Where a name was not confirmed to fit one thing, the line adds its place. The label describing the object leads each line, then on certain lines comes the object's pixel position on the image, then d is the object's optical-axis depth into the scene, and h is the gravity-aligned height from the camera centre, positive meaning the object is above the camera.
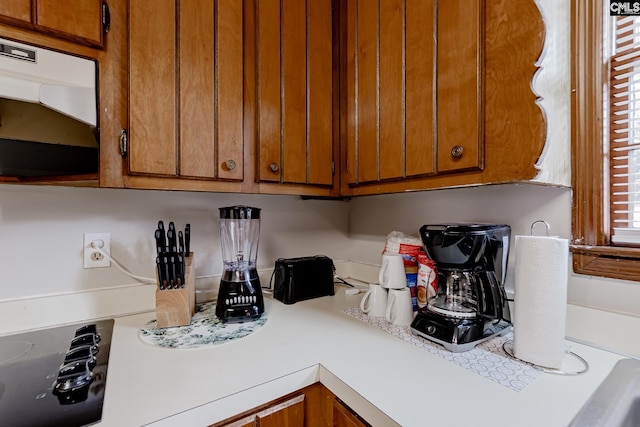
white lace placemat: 0.66 -0.38
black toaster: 1.22 -0.30
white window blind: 0.81 +0.22
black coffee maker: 0.80 -0.23
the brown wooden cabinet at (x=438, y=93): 0.71 +0.34
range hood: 0.68 +0.26
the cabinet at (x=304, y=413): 0.65 -0.47
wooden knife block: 0.93 -0.31
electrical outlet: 1.03 -0.14
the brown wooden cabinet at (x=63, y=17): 0.70 +0.48
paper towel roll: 0.69 -0.21
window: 0.82 +0.21
